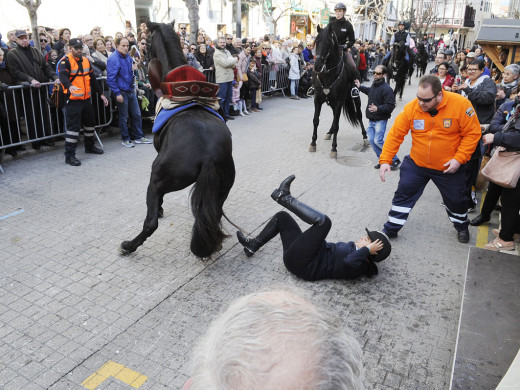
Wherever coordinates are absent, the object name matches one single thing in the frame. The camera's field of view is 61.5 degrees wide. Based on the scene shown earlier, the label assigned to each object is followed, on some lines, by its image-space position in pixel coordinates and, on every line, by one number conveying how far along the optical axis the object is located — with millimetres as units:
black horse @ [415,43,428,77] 21734
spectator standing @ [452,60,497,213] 5755
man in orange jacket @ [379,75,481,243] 4578
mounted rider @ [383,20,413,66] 15398
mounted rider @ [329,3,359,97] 8531
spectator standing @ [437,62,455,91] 8578
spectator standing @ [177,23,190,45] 16752
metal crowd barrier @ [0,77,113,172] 7207
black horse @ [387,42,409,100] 15195
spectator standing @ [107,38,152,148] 8086
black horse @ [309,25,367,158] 8180
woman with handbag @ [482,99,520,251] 4520
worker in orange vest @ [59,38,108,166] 7197
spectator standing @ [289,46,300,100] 15727
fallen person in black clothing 3918
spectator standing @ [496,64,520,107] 6617
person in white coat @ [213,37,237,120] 11141
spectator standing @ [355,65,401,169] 7680
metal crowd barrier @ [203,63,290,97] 14882
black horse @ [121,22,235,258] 4086
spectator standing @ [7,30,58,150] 7477
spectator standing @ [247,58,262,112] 12781
